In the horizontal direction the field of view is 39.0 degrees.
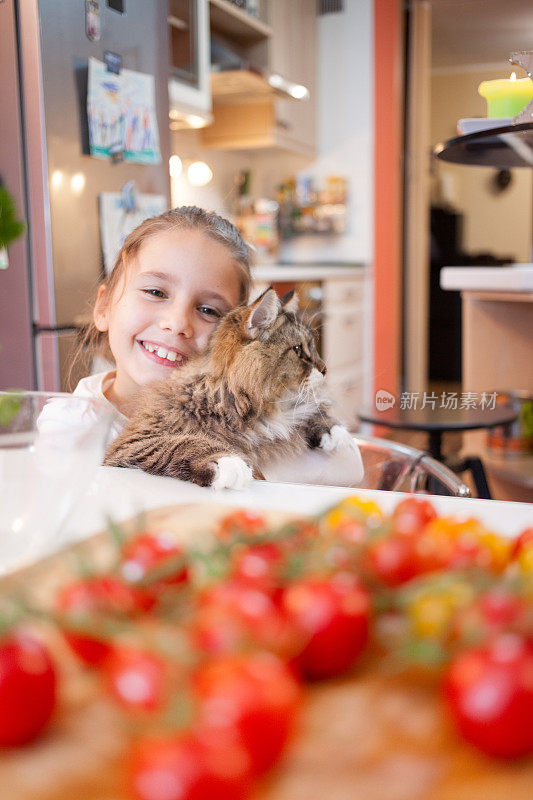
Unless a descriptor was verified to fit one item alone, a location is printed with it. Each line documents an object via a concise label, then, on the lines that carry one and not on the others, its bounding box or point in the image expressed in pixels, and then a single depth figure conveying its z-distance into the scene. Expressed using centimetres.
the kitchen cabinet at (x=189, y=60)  218
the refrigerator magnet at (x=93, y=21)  181
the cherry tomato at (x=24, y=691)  29
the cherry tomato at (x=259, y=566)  38
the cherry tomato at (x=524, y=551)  42
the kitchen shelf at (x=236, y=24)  230
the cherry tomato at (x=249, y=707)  27
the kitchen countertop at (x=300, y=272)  293
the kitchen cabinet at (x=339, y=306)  302
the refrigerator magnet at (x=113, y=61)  185
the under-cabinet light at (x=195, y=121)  252
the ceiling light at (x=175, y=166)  212
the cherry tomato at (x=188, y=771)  25
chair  108
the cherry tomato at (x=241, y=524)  48
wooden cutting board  28
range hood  255
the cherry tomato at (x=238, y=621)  32
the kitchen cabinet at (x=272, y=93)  258
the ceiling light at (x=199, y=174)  271
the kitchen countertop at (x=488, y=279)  178
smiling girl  106
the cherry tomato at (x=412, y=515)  50
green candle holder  122
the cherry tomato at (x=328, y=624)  34
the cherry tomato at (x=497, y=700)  28
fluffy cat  87
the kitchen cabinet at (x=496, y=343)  205
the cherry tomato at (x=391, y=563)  41
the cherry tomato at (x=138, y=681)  29
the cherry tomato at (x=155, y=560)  39
